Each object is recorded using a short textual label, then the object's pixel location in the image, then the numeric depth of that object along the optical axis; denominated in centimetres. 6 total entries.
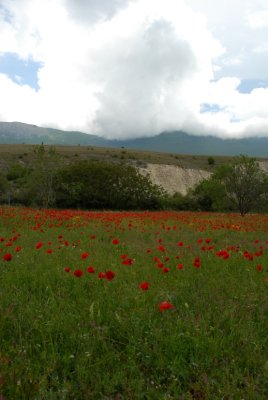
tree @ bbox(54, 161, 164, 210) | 3272
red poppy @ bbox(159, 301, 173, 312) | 356
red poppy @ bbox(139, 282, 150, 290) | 392
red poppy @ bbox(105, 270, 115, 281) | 423
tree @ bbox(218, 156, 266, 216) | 2539
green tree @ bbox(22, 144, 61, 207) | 2538
